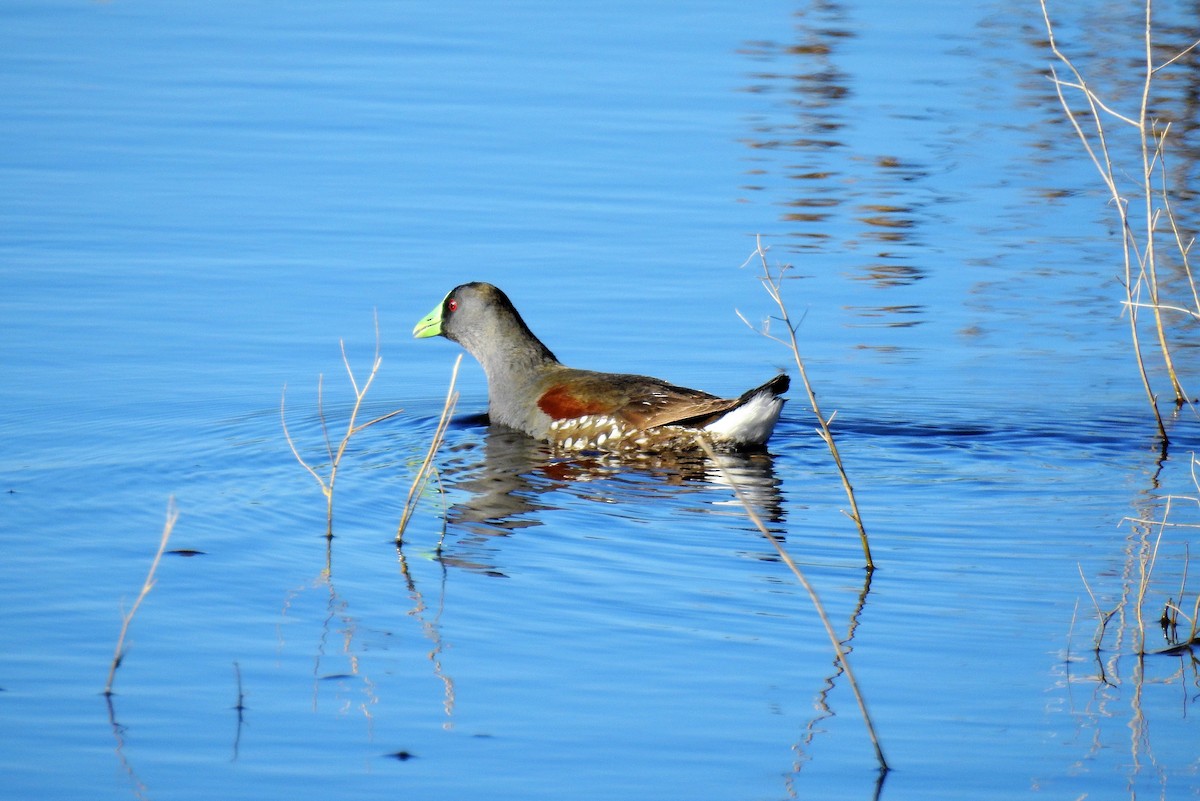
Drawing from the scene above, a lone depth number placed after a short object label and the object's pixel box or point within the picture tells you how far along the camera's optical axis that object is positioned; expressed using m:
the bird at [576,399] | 18.94
